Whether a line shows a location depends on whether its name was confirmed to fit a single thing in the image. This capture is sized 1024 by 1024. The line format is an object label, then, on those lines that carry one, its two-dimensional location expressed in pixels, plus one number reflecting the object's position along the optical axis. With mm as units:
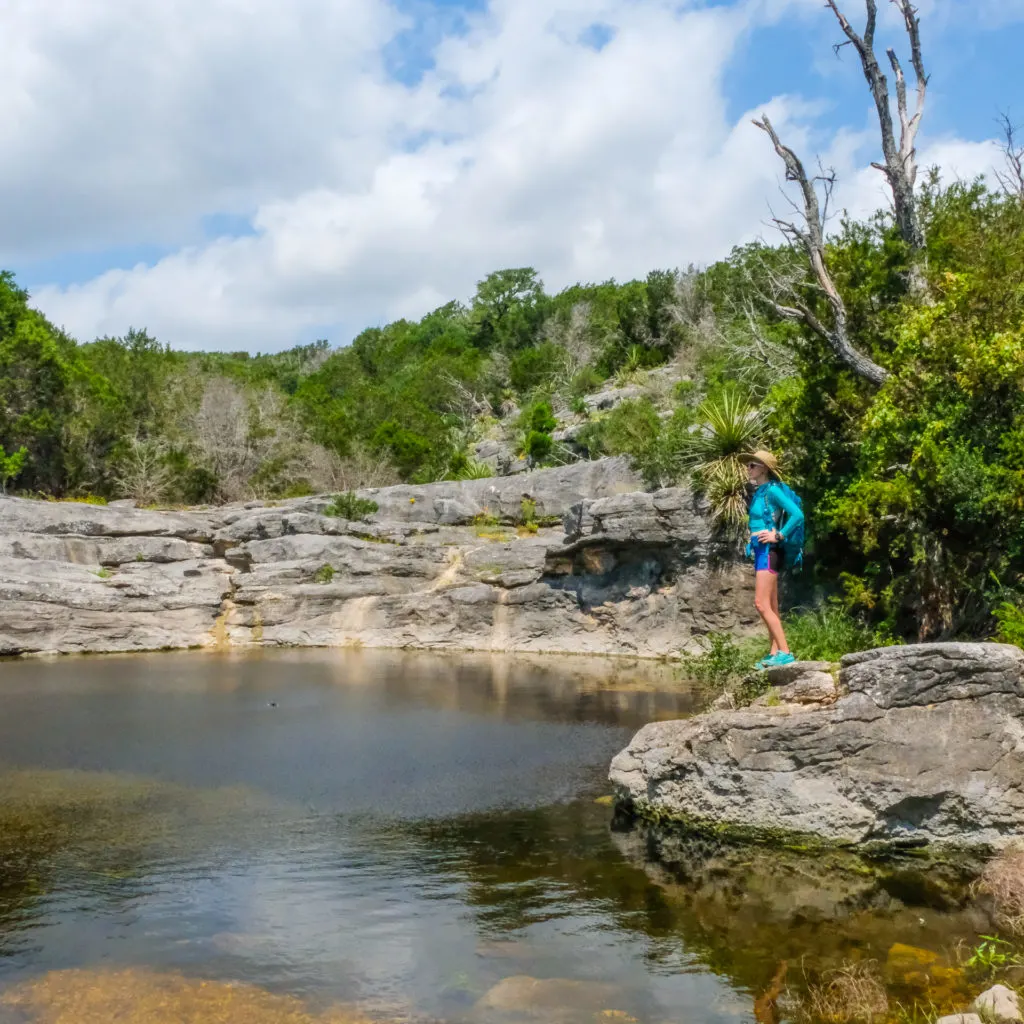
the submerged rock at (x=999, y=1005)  4980
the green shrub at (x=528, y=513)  32906
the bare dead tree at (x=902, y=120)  20016
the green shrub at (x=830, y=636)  13820
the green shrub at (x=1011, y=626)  10188
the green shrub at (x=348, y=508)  31406
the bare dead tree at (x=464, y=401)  56438
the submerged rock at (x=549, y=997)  5738
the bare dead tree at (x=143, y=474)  38062
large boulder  8328
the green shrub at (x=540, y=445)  41156
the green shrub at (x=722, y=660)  13289
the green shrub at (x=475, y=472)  38312
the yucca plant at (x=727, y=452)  22516
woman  10031
